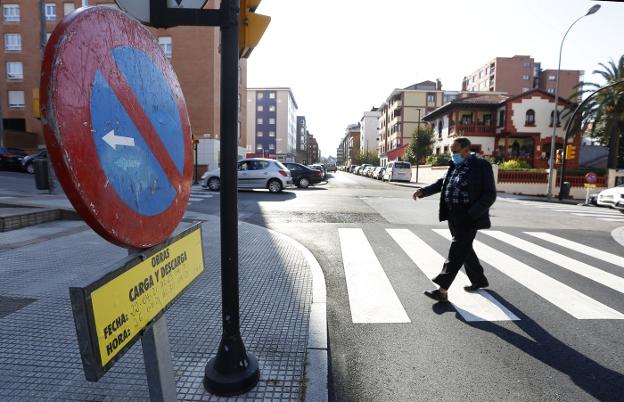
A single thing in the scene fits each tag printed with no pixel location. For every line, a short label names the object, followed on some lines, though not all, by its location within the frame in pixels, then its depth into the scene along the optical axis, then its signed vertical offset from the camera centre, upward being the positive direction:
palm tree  27.67 +4.39
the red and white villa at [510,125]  35.72 +3.93
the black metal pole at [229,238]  2.23 -0.48
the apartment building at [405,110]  64.06 +9.31
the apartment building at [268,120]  87.06 +9.50
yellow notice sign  1.02 -0.45
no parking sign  0.90 +0.09
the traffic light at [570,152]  19.34 +0.77
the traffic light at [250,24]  2.42 +0.88
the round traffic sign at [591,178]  17.58 -0.49
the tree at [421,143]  40.91 +2.27
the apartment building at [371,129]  107.62 +9.78
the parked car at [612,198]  15.52 -1.30
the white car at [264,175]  17.77 -0.64
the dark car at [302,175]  21.89 -0.75
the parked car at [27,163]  23.66 -0.42
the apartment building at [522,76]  72.69 +17.59
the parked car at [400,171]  33.50 -0.64
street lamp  19.99 +0.22
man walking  4.08 -0.40
